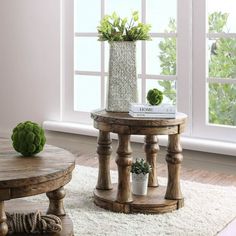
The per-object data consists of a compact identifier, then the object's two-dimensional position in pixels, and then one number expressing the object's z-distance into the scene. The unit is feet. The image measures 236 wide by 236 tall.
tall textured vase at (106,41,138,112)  11.88
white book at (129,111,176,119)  11.05
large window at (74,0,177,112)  16.60
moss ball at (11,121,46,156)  9.06
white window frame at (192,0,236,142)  15.67
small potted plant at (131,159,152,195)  11.58
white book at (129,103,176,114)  11.05
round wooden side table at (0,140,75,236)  7.75
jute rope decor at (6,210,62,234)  8.94
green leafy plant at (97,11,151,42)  11.95
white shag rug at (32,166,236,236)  10.04
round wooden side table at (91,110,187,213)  10.78
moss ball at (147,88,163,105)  11.64
